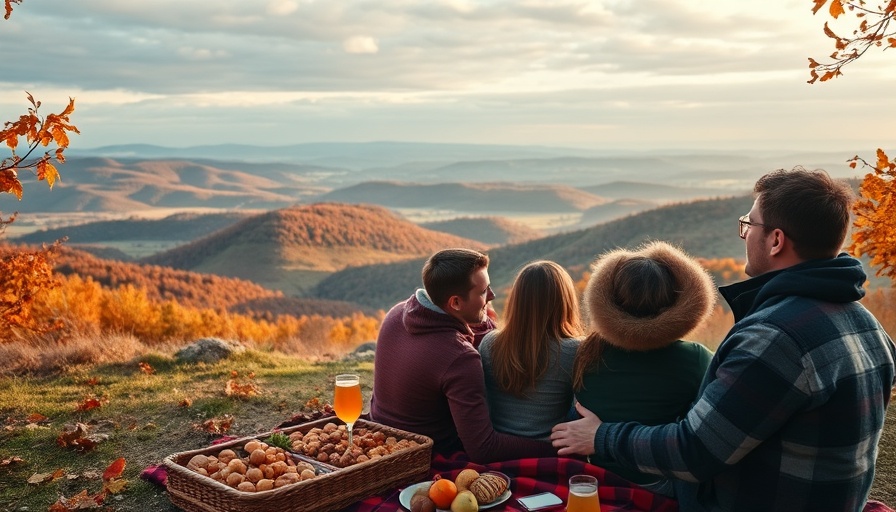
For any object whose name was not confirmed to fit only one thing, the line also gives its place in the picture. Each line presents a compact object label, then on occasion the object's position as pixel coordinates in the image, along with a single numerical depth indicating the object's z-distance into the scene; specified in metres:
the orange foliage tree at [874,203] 5.04
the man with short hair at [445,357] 4.30
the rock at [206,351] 9.61
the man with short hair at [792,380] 2.95
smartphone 3.70
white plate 3.77
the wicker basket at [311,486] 3.79
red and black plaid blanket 3.76
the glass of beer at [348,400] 4.36
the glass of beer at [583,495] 3.11
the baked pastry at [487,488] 3.73
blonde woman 4.17
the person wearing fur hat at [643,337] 3.69
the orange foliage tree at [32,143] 4.81
